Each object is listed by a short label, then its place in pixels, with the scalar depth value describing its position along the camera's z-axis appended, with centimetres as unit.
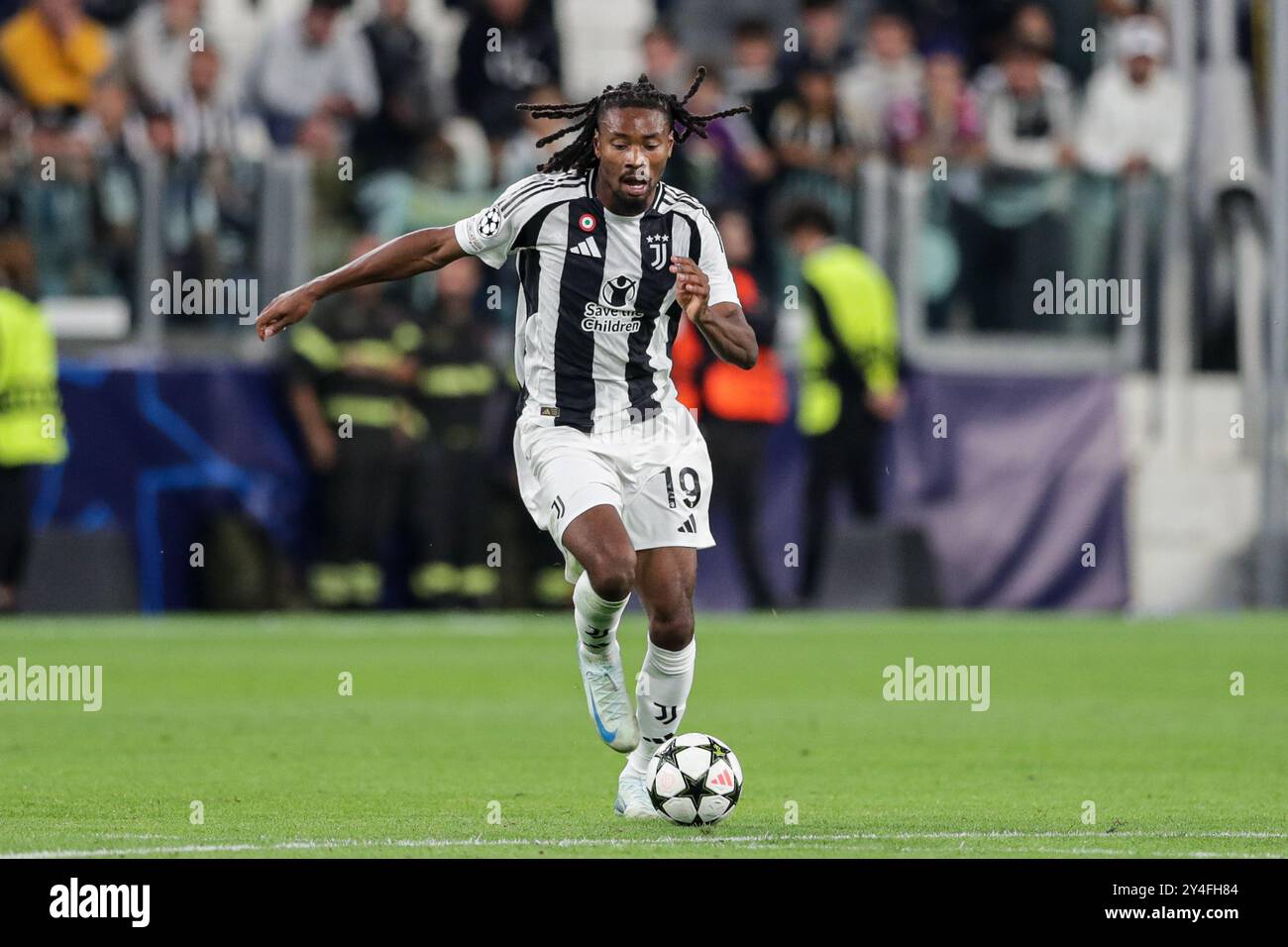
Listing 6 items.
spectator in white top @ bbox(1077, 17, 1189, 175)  1884
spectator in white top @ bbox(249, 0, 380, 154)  1841
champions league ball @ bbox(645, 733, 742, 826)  795
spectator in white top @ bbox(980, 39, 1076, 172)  1862
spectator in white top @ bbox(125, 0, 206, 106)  1836
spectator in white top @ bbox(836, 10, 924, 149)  1898
